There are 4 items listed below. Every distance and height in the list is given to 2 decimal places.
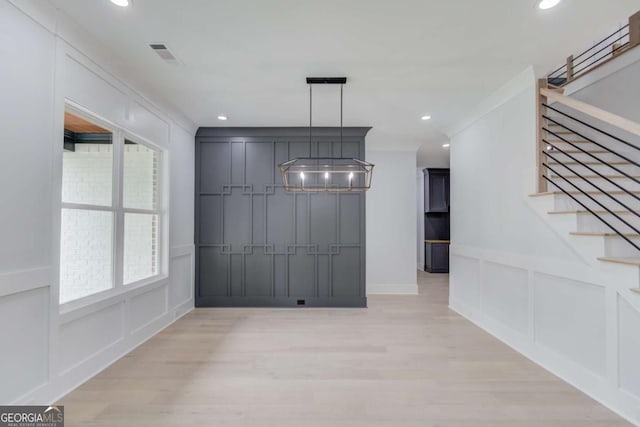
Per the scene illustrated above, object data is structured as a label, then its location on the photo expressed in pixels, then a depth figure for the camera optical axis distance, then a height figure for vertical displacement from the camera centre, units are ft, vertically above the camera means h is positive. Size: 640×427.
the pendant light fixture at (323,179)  15.44 +2.35
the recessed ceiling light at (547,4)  6.51 +4.86
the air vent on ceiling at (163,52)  8.27 +4.96
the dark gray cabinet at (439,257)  25.77 -3.19
